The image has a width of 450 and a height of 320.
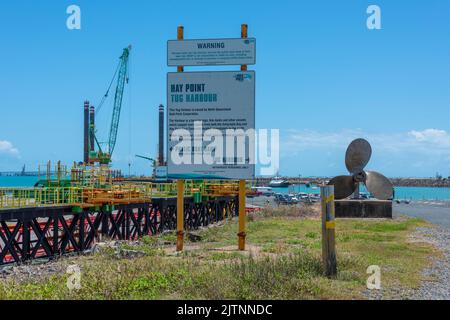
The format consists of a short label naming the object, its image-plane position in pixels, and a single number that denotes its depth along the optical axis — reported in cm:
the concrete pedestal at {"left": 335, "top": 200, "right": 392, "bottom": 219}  3094
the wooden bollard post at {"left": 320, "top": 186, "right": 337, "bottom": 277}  1012
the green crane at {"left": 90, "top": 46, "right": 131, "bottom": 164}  9225
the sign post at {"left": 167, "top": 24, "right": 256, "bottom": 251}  1467
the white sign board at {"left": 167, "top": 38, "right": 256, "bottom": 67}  1464
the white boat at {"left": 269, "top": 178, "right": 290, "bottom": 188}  18572
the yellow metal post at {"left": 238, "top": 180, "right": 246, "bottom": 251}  1506
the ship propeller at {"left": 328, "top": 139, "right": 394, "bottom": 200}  3177
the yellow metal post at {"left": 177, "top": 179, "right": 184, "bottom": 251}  1523
